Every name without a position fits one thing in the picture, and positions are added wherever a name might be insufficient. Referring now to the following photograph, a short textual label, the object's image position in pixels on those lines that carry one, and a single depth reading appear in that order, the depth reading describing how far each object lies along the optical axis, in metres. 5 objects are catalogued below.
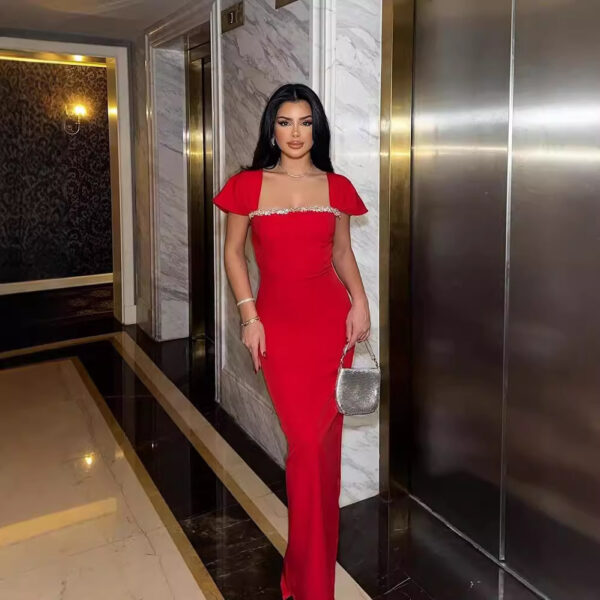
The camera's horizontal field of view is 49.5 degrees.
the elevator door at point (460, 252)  2.54
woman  2.24
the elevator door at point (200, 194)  5.39
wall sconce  8.38
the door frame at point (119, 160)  5.84
